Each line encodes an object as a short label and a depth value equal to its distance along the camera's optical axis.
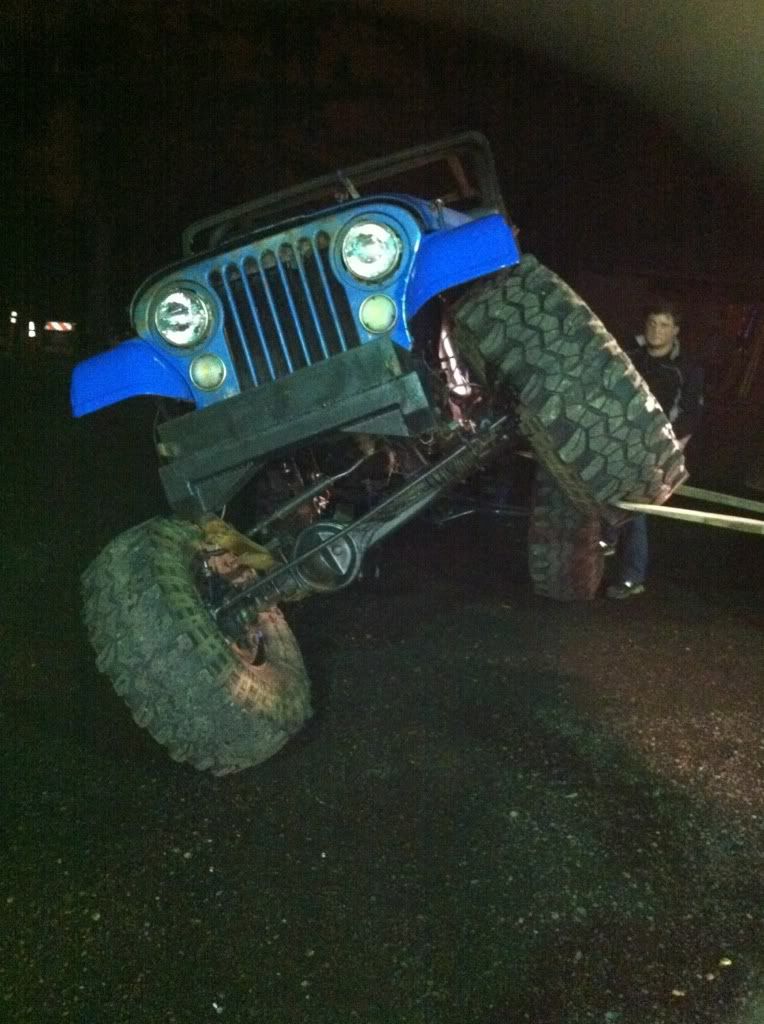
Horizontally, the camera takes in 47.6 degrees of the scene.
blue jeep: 3.04
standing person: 4.76
